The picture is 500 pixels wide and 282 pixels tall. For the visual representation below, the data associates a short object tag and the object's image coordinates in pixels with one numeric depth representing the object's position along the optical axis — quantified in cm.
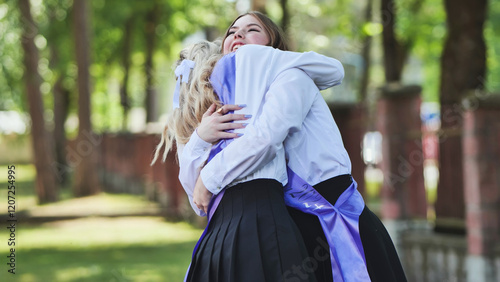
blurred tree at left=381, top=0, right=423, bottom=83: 1479
